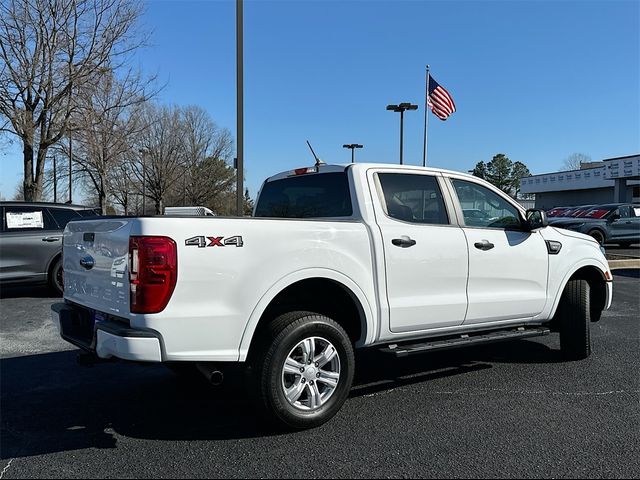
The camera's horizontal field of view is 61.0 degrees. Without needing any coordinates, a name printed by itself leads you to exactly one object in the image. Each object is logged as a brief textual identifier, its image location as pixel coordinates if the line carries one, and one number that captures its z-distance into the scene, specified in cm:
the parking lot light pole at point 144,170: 3968
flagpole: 2431
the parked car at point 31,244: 876
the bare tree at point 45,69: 1609
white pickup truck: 329
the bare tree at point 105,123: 1842
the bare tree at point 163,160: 4259
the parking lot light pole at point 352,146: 3744
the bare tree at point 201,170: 4534
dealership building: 4916
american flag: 2075
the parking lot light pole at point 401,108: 2500
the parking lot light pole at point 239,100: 1130
